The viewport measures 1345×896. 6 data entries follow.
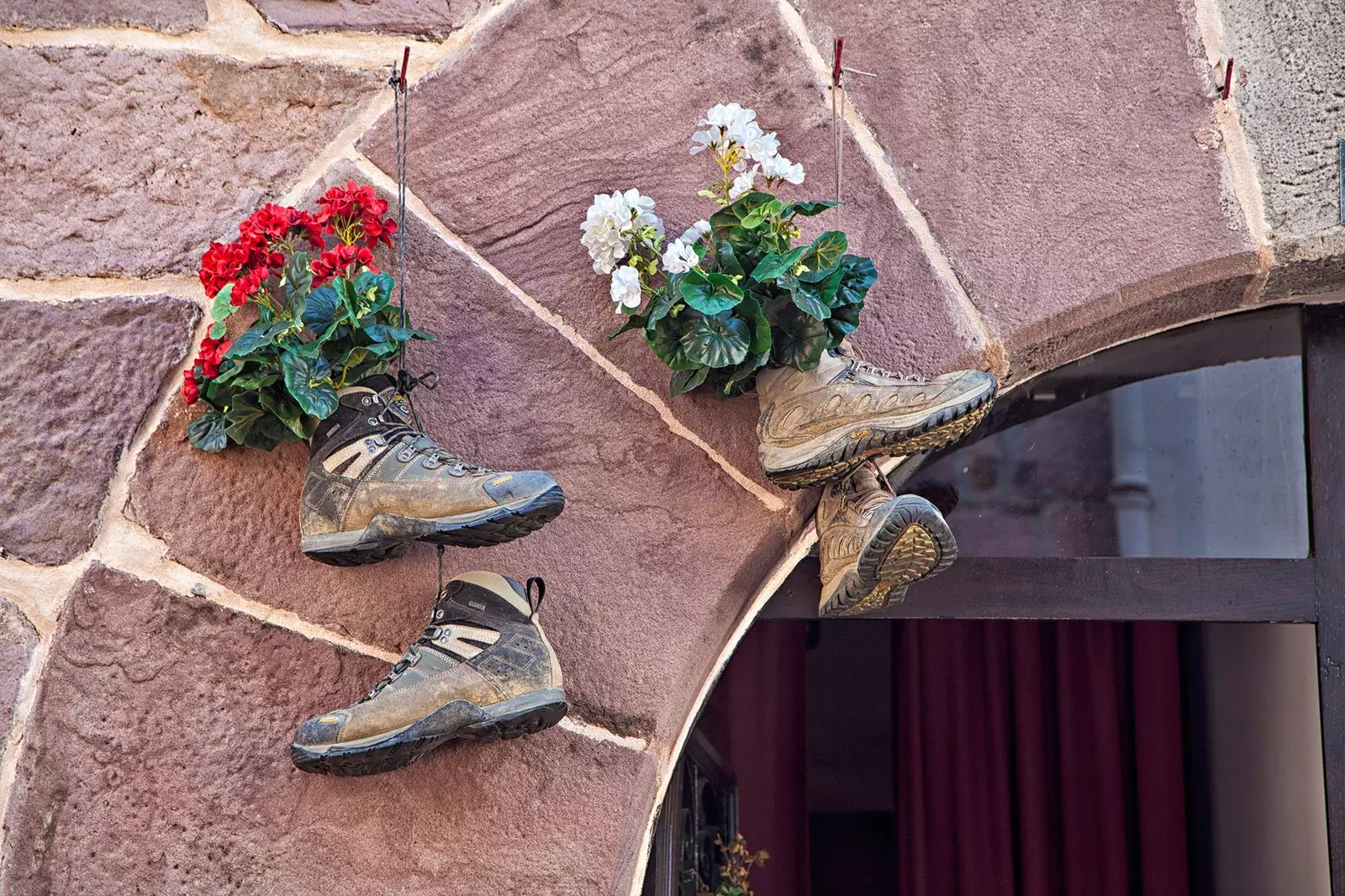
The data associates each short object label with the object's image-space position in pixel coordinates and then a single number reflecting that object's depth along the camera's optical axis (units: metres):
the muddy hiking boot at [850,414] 4.60
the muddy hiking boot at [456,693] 4.58
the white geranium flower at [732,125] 4.69
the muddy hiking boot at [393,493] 4.54
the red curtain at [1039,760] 6.00
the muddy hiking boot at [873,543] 4.58
